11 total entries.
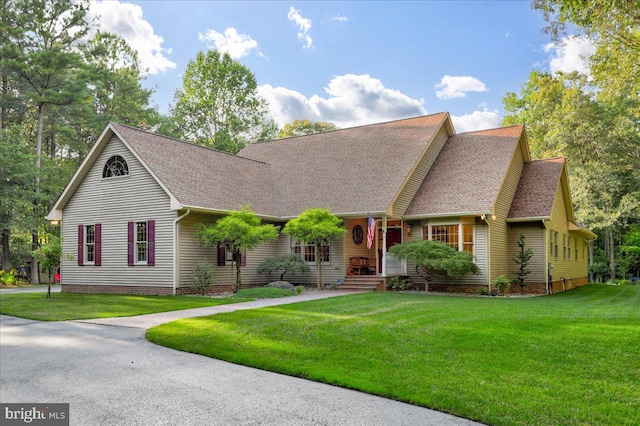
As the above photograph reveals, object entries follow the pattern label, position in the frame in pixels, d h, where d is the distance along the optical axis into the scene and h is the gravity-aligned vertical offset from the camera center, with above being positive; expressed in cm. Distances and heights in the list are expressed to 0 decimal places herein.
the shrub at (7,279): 2401 -173
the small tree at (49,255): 1576 -36
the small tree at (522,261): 1858 -83
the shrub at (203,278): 1711 -125
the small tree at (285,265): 1905 -91
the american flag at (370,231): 1822 +37
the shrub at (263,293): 1571 -169
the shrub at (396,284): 1828 -163
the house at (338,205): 1773 +143
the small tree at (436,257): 1656 -58
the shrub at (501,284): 1733 -158
